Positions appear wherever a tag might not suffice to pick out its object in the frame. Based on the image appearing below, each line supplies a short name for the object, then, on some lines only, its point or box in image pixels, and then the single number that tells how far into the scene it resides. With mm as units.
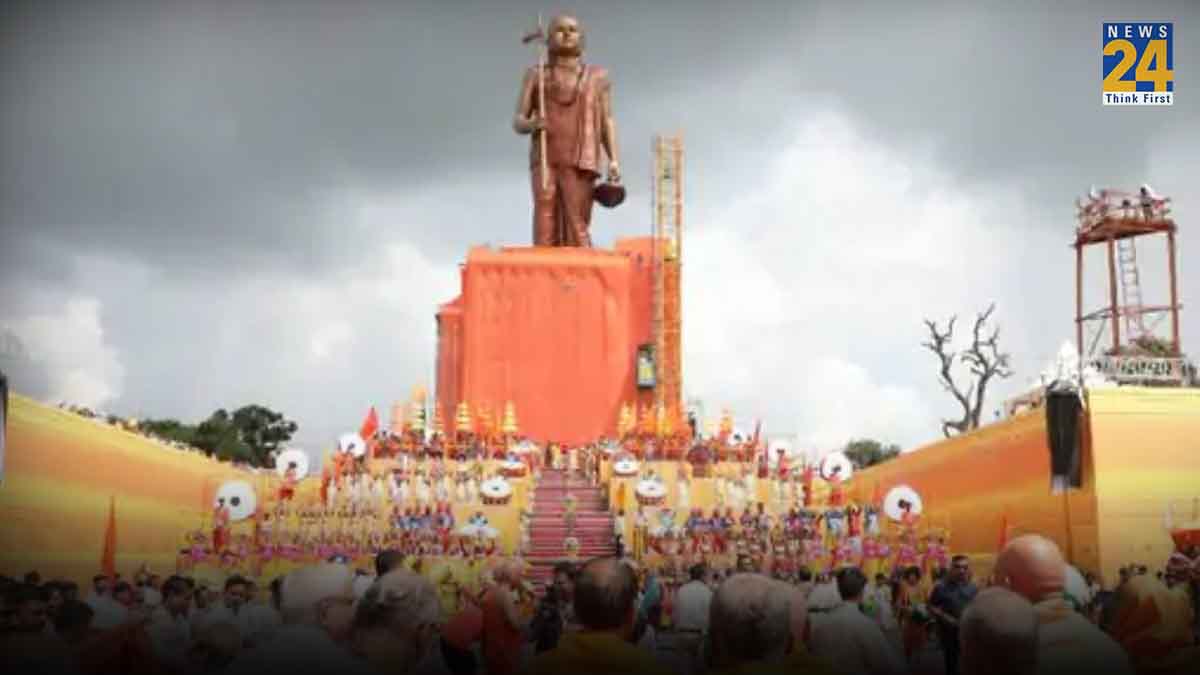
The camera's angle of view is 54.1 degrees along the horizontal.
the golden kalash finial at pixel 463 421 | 31502
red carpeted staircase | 21452
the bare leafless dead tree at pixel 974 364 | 37938
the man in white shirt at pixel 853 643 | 5258
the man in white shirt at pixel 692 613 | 9625
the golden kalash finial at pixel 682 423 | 31645
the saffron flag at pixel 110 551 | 16959
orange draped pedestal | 33531
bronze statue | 33406
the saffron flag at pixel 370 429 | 28911
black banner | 18156
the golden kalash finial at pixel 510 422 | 31808
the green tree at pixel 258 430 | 55594
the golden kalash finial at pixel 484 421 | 32125
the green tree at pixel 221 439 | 52312
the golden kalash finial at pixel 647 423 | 31078
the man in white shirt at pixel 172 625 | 5555
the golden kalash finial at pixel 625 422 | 31531
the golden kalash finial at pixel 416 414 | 31703
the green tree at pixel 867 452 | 65625
